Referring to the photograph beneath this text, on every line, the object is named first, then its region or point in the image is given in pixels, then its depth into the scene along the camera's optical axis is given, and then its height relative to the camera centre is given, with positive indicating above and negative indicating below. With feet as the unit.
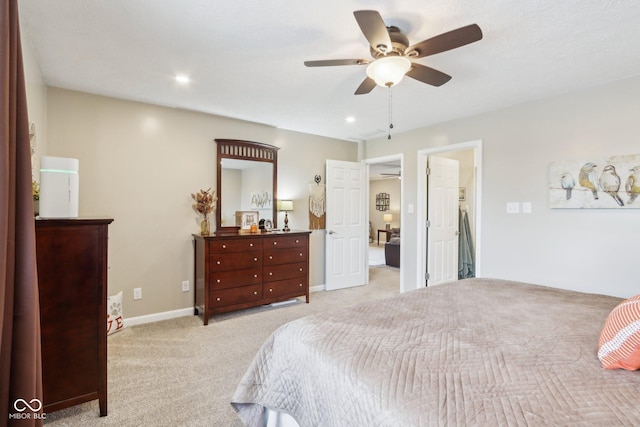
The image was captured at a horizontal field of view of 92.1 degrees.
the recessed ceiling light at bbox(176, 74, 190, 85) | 8.67 +3.81
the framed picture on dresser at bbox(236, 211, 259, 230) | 13.00 -0.33
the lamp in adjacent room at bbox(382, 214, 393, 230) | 34.55 -0.82
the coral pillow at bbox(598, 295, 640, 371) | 3.30 -1.46
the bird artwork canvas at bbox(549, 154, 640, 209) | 8.64 +0.85
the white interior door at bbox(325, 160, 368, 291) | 15.72 -0.76
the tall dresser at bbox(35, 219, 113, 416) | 5.45 -1.81
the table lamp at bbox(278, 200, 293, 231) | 13.96 +0.24
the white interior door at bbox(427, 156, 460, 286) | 14.35 -0.43
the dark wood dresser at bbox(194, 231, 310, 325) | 10.98 -2.25
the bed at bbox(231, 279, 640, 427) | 2.78 -1.74
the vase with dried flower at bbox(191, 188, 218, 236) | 11.85 +0.28
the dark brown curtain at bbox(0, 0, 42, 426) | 2.78 -0.36
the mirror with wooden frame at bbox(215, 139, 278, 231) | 12.55 +1.29
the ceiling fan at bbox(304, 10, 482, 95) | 5.24 +3.12
